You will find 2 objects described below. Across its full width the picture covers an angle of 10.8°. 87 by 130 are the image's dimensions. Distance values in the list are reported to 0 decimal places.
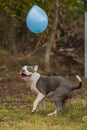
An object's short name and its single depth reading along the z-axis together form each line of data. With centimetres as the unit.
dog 915
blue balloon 1070
